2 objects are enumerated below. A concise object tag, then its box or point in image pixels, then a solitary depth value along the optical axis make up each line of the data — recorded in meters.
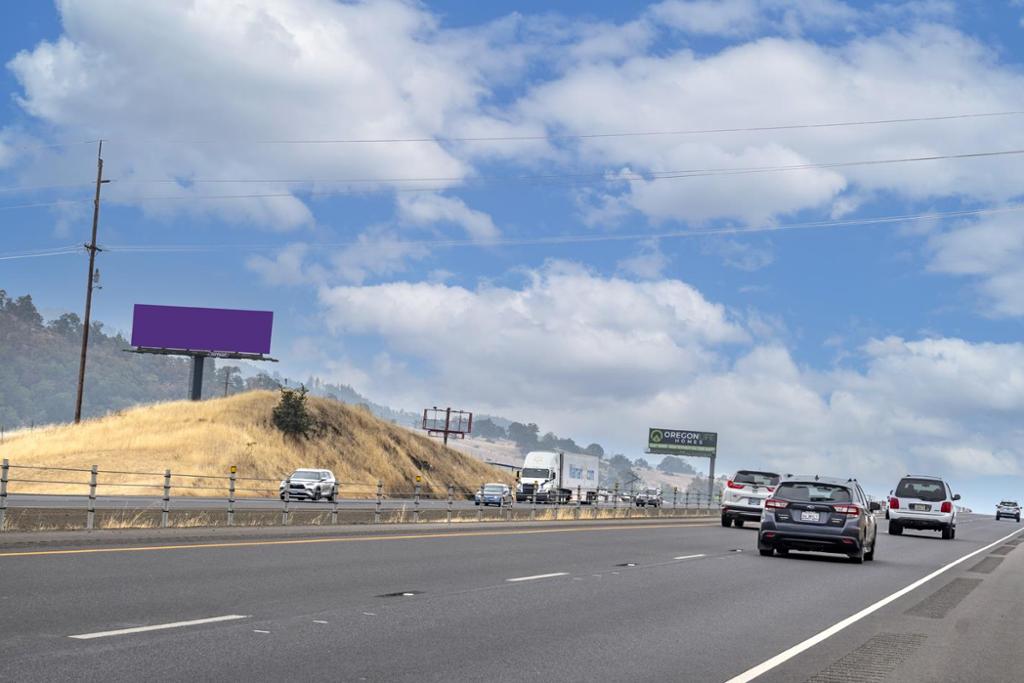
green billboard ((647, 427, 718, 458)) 122.25
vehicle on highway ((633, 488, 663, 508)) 80.06
